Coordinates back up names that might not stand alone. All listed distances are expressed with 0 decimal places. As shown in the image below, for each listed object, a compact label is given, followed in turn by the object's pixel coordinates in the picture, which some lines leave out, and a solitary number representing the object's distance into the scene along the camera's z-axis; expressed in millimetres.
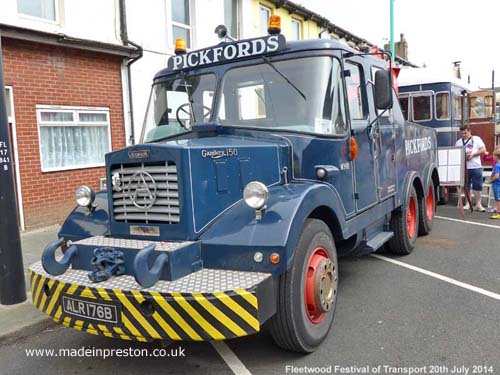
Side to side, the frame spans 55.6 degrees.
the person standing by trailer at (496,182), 8953
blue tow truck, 2994
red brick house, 7879
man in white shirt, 9875
